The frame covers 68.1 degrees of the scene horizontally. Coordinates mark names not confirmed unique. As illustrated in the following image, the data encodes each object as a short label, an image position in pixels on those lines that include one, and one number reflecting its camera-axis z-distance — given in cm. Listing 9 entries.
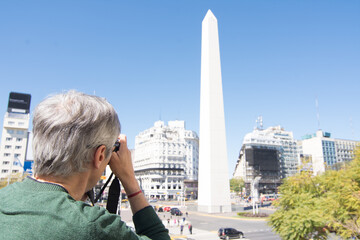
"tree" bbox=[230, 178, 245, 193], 10300
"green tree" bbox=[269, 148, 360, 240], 1405
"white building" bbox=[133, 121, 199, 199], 9694
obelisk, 3962
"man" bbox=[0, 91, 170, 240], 105
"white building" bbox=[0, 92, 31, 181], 7419
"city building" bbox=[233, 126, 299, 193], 10100
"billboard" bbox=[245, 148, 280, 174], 10062
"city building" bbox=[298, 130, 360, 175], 12675
